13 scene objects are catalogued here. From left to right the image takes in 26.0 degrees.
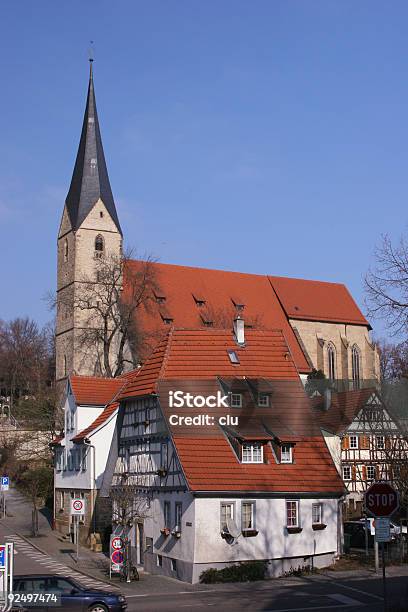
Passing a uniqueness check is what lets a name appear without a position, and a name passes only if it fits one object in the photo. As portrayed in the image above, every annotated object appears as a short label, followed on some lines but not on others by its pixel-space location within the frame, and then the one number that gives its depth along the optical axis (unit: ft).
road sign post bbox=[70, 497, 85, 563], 103.30
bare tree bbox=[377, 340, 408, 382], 281.17
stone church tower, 231.71
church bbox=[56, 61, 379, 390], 225.97
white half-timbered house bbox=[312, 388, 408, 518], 123.03
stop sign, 49.39
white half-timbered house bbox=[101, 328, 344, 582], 95.09
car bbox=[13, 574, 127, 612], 65.36
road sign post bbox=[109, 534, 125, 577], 94.58
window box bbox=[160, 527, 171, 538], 98.89
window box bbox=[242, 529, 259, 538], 94.80
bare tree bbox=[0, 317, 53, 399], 304.09
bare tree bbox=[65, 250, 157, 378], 208.85
